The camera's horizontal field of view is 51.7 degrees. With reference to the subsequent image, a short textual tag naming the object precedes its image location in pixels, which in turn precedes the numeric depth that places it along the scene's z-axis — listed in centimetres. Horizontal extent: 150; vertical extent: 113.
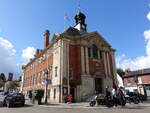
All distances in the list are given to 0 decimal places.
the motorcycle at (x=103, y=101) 1445
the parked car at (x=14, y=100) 1598
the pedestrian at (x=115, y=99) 1451
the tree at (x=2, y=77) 10862
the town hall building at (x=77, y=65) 2361
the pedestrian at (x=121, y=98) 1440
